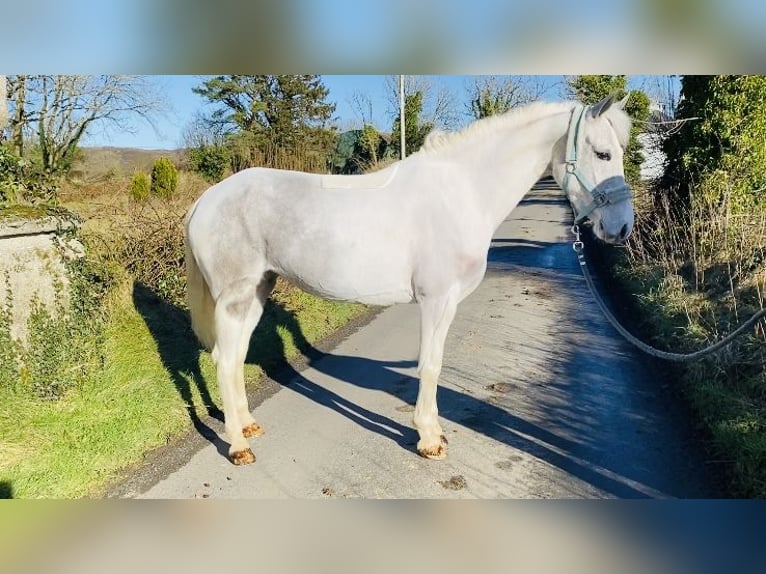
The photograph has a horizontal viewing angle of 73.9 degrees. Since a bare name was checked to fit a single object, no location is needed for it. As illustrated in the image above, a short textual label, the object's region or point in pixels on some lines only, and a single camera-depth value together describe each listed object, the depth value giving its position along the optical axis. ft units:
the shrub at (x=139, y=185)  26.43
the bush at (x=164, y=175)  38.11
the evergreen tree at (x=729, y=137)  20.44
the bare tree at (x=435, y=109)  64.85
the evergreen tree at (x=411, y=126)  64.80
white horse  10.19
